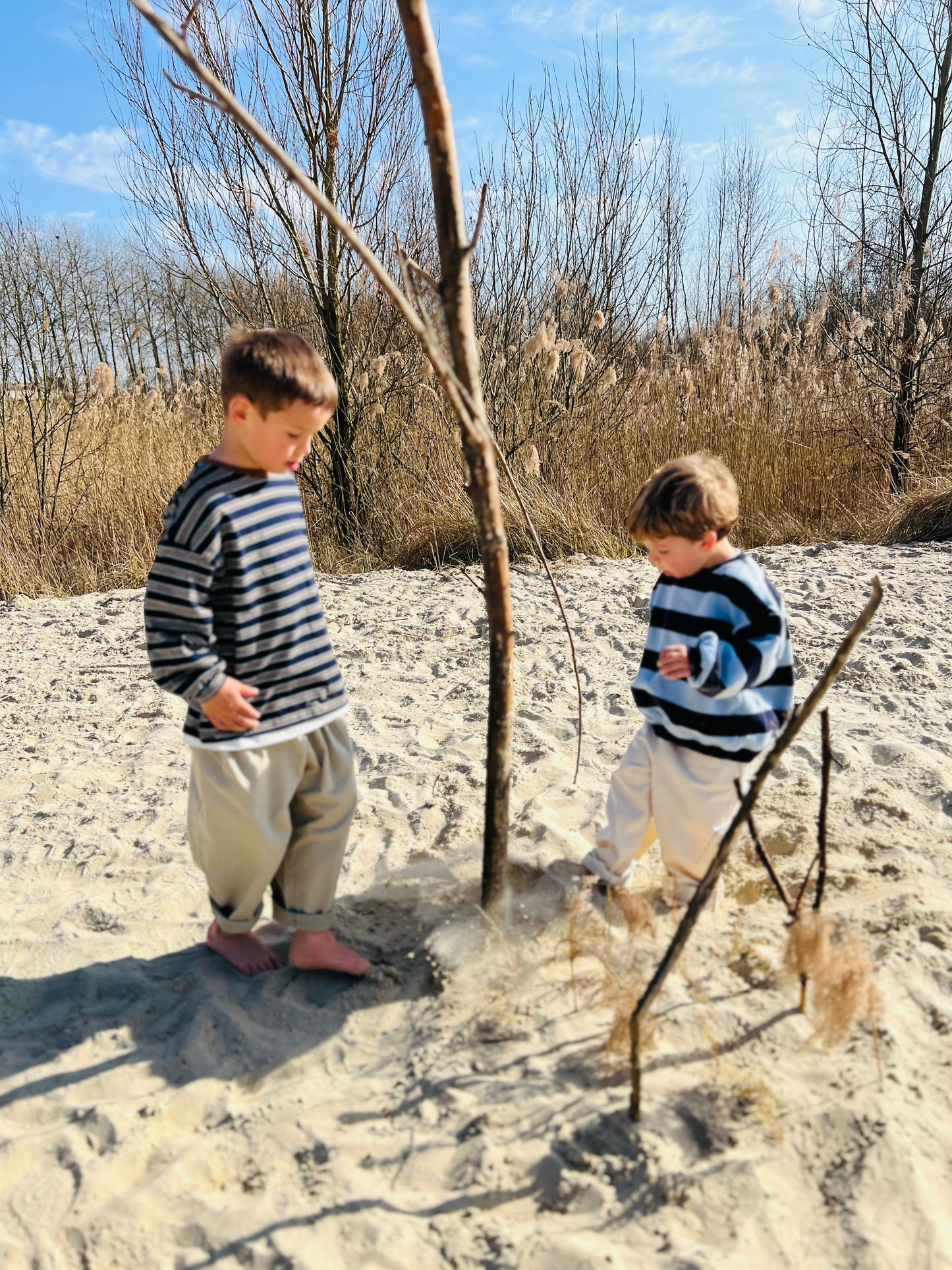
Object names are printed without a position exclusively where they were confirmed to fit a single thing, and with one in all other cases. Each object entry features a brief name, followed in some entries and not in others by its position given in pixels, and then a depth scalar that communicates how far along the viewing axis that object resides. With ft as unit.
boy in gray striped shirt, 5.33
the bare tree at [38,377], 20.33
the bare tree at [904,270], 22.02
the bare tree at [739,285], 26.24
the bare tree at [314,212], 18.78
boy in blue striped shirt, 5.92
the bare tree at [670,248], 30.07
